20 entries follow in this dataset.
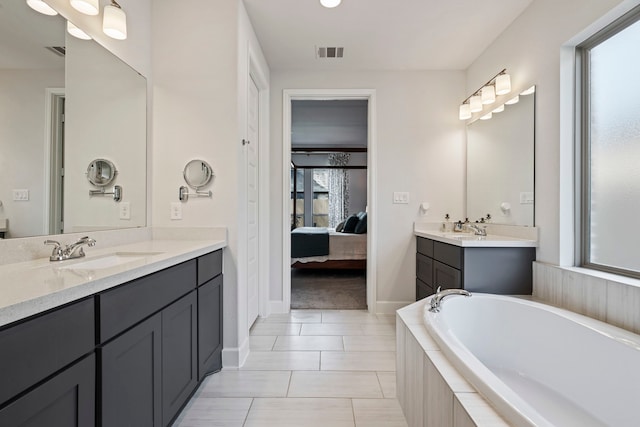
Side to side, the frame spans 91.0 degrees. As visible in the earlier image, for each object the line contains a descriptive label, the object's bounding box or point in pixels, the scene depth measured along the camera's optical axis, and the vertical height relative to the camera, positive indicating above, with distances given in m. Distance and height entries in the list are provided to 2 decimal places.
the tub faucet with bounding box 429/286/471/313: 1.65 -0.46
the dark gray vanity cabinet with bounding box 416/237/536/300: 2.16 -0.37
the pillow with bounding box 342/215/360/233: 5.54 -0.19
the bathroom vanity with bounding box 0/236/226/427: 0.71 -0.39
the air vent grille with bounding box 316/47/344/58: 2.82 +1.48
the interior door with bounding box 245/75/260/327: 2.64 +0.12
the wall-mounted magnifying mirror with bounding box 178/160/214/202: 2.10 +0.24
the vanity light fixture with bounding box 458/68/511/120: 2.45 +1.03
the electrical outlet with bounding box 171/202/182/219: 2.12 +0.01
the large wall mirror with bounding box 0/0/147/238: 1.23 +0.41
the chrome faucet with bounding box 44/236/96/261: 1.31 -0.17
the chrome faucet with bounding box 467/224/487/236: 2.65 -0.13
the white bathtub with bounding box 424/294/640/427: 1.11 -0.64
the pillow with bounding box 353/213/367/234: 5.22 -0.22
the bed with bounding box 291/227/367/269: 4.80 -0.56
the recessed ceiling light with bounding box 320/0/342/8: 2.17 +1.47
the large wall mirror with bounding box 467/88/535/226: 2.27 +0.42
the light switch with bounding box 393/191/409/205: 3.25 +0.18
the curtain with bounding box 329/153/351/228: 7.91 +0.52
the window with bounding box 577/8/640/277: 1.56 +0.37
